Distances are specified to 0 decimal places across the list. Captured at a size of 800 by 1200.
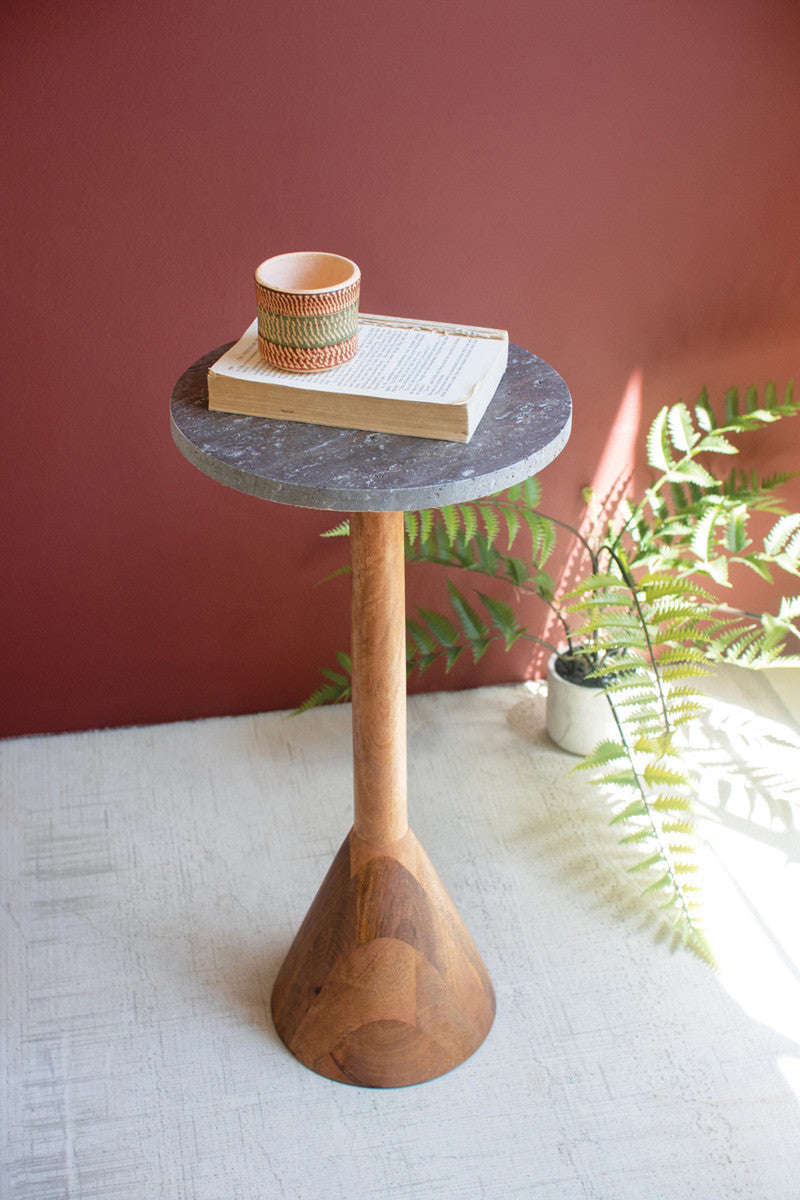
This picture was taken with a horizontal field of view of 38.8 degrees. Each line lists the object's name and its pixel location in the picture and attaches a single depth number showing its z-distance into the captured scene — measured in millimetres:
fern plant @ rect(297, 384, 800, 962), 1689
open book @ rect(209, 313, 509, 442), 1123
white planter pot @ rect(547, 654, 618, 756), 2002
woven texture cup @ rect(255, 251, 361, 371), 1126
